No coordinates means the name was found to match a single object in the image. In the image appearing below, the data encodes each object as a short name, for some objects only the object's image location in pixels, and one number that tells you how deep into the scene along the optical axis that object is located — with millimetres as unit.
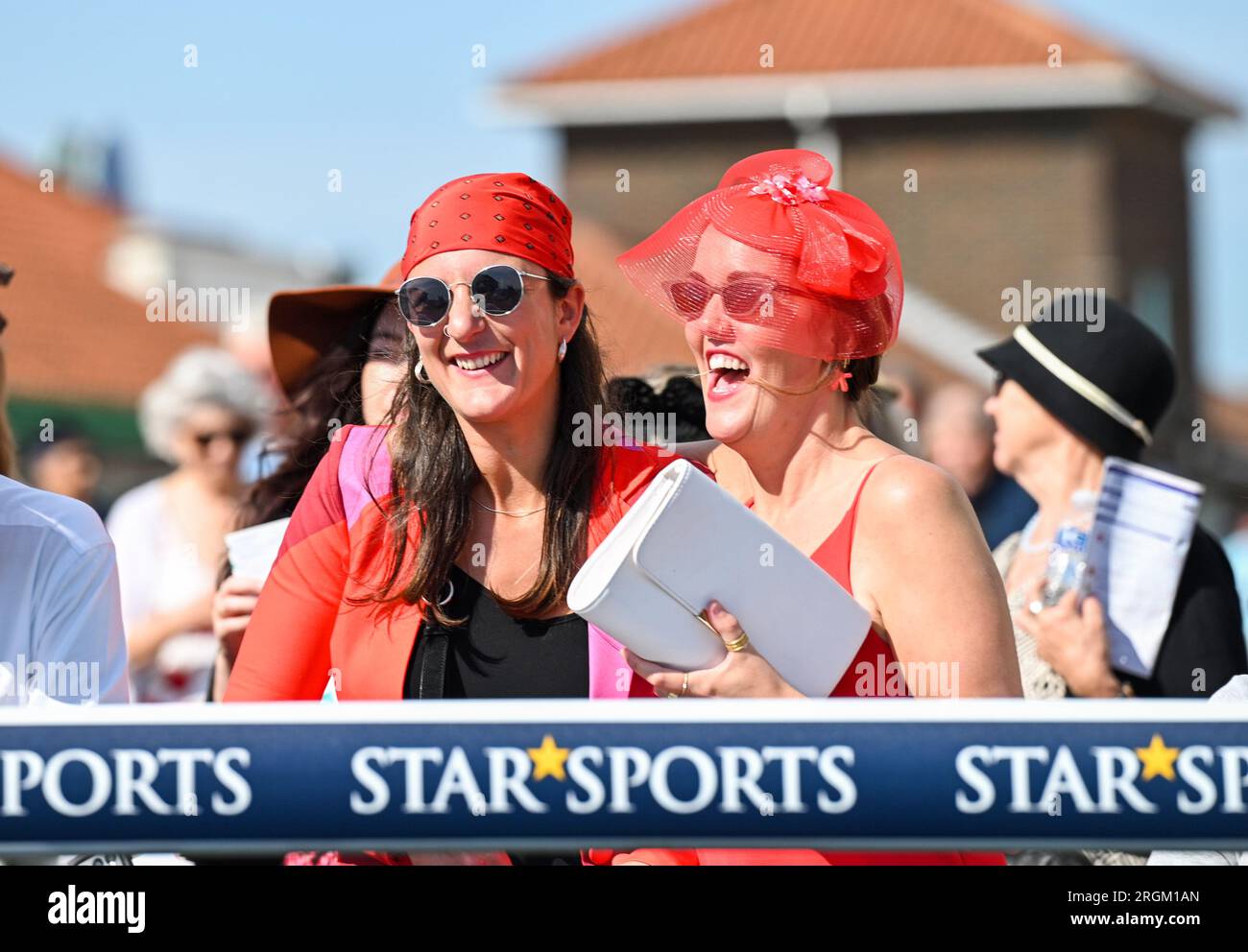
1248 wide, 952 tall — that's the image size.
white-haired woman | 5445
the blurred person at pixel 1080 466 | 3668
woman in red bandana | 2918
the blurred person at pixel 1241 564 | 4275
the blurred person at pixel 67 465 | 7934
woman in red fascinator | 2785
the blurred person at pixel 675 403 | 3742
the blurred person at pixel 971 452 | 6082
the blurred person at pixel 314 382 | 3711
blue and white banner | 2607
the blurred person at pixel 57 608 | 2941
